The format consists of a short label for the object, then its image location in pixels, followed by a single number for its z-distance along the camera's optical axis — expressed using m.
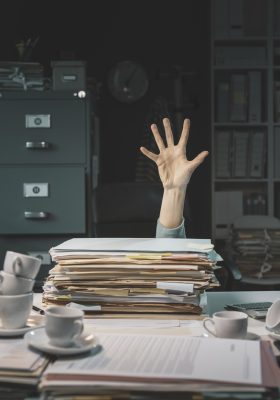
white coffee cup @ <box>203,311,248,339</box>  1.01
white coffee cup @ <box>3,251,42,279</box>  1.05
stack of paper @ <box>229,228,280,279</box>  3.37
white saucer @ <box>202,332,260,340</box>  1.04
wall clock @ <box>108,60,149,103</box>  3.85
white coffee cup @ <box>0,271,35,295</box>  1.05
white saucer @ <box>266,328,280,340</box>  1.05
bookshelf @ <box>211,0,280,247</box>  3.61
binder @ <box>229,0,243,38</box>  3.59
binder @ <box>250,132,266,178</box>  3.65
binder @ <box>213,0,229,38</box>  3.58
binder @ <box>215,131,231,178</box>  3.68
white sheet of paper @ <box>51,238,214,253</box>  1.25
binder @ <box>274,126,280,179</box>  3.66
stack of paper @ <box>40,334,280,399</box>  0.73
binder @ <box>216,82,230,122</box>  3.64
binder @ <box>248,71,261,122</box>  3.63
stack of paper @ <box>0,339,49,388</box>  0.78
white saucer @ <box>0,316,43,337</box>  0.99
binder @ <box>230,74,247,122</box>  3.64
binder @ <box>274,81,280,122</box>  3.64
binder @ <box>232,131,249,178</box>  3.67
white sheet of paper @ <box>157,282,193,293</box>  1.19
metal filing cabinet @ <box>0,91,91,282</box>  2.84
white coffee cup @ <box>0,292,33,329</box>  1.01
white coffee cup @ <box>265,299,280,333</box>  1.11
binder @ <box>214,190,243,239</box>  3.70
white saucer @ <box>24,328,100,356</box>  0.85
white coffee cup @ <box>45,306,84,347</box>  0.88
